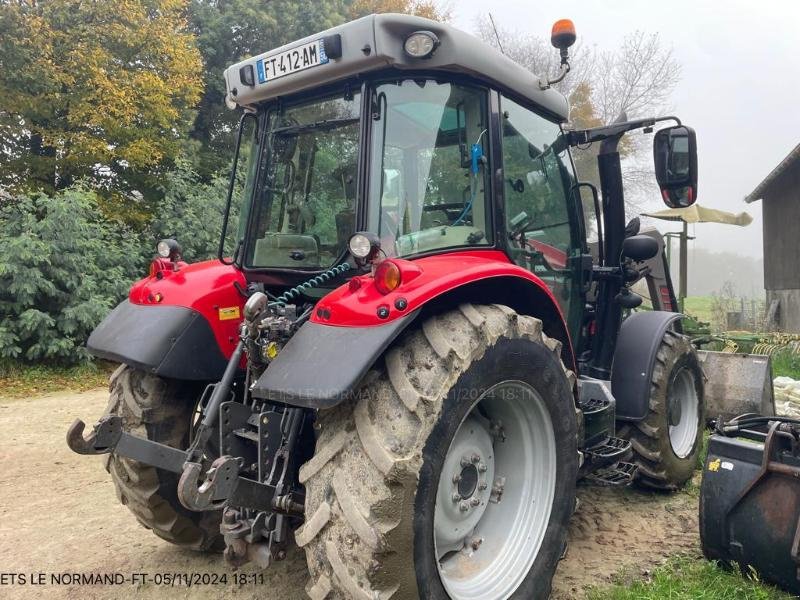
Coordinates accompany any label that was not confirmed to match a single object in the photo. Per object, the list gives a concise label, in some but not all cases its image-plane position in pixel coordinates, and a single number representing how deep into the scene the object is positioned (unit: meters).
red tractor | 2.04
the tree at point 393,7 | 19.61
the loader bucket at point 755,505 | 2.57
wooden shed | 13.21
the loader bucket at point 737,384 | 4.91
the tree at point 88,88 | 10.88
